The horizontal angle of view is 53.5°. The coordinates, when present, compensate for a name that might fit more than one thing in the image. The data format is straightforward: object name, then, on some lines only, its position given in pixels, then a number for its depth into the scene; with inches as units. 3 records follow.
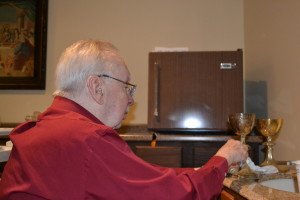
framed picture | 95.4
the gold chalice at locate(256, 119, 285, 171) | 51.9
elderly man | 26.7
